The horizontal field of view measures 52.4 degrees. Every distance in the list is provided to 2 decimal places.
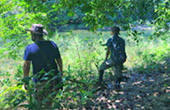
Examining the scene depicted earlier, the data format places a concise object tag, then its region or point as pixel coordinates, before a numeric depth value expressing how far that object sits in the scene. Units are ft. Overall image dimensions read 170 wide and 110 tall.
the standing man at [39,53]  9.43
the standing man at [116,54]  14.93
